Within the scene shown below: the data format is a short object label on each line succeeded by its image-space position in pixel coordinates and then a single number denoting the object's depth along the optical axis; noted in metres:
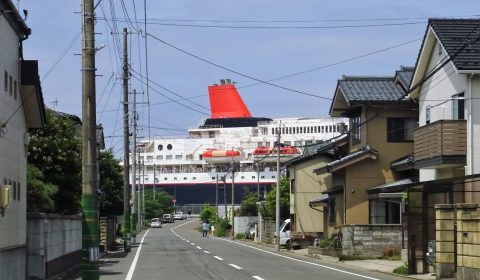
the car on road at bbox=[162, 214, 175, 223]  127.56
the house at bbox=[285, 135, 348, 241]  49.91
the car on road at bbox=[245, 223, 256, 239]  67.70
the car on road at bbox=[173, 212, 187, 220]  135.02
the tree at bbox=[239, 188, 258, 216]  84.74
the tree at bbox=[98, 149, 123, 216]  53.41
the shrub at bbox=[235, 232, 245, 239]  71.70
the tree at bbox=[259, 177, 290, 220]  62.35
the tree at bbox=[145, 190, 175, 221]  119.50
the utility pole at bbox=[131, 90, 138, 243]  54.94
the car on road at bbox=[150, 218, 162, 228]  110.72
